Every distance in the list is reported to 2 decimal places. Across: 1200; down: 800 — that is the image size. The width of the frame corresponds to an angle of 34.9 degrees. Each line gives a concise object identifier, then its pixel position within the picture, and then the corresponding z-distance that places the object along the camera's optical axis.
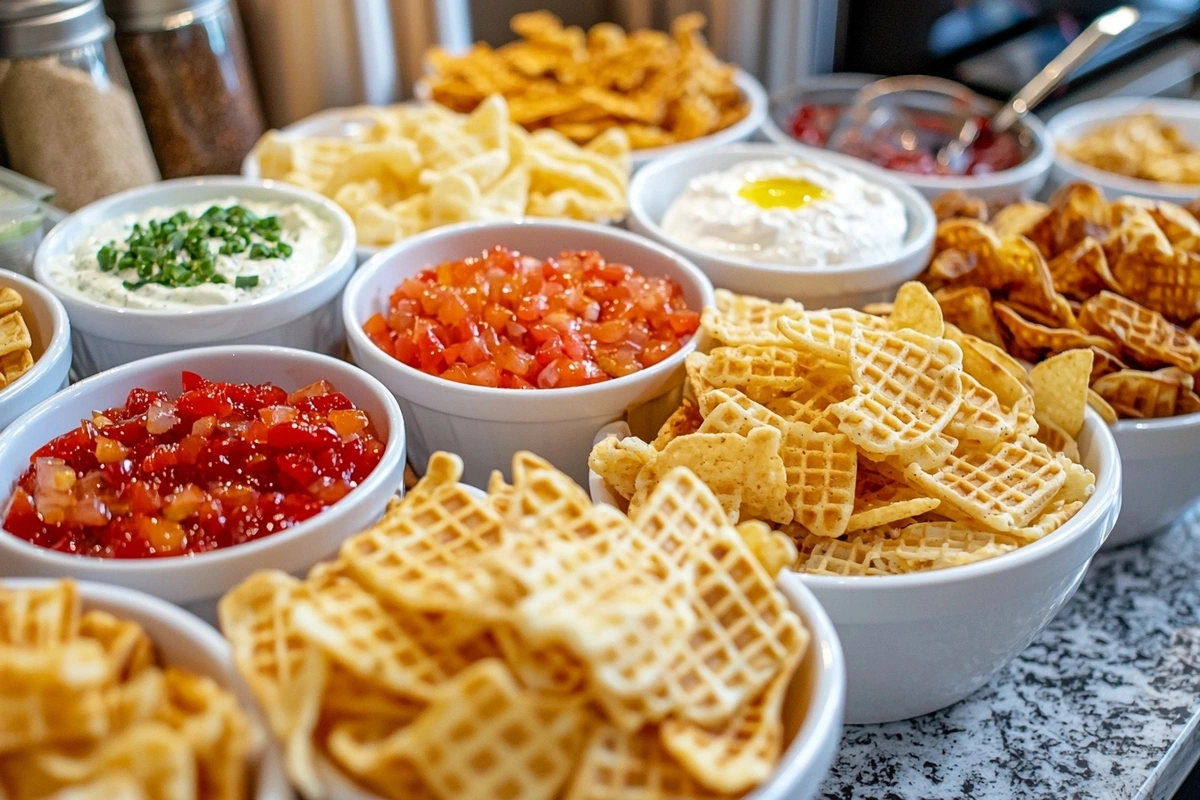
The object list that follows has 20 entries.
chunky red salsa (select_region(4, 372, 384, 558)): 0.61
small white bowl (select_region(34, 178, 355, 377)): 0.69
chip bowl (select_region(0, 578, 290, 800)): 0.56
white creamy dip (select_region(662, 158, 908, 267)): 0.77
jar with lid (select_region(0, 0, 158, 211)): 0.74
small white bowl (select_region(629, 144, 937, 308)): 0.74
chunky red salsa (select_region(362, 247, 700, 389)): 0.69
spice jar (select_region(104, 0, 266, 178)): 0.79
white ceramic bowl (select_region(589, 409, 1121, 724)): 0.61
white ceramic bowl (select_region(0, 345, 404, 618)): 0.59
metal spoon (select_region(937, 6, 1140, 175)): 0.90
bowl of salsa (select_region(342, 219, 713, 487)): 0.68
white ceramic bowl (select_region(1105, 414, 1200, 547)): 0.69
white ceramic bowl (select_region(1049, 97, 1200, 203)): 0.88
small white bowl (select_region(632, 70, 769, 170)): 0.86
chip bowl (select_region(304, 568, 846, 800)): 0.54
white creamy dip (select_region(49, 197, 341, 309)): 0.70
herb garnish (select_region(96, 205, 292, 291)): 0.71
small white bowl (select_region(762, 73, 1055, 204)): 0.84
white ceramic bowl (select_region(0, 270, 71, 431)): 0.65
